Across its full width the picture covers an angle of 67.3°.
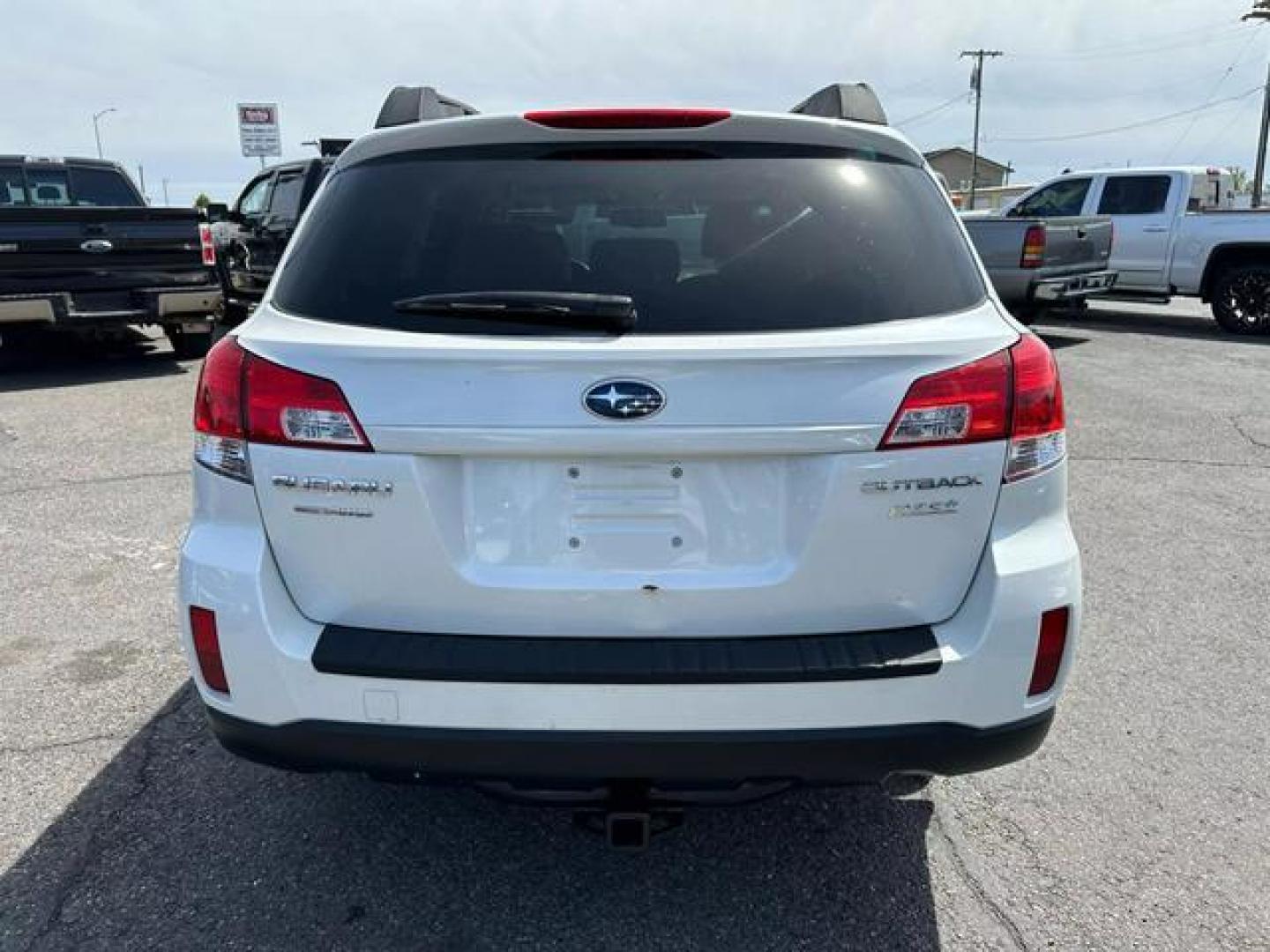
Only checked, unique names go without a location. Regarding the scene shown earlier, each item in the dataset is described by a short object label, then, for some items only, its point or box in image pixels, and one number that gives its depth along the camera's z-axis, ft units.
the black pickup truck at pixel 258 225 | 32.73
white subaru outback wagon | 6.20
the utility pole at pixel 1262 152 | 104.78
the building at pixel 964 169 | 231.50
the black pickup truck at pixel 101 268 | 27.76
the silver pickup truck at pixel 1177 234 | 40.45
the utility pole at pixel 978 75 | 198.49
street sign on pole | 83.41
